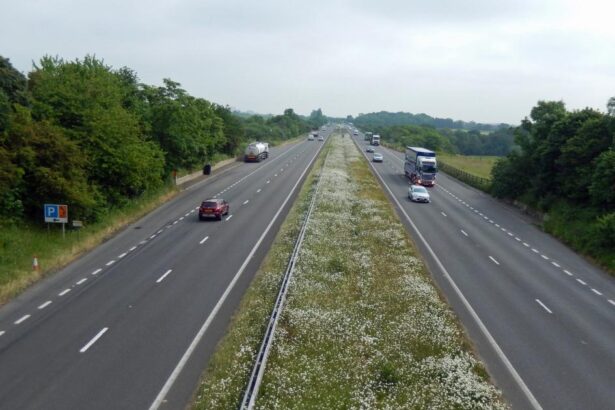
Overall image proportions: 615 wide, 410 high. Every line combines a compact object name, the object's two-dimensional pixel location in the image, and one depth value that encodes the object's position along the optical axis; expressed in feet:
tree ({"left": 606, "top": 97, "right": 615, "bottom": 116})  144.97
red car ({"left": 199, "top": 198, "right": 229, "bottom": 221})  138.31
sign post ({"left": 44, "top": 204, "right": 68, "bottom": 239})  101.96
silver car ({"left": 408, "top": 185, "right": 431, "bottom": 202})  178.70
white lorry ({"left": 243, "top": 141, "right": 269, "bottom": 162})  299.79
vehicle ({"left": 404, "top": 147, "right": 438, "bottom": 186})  219.00
